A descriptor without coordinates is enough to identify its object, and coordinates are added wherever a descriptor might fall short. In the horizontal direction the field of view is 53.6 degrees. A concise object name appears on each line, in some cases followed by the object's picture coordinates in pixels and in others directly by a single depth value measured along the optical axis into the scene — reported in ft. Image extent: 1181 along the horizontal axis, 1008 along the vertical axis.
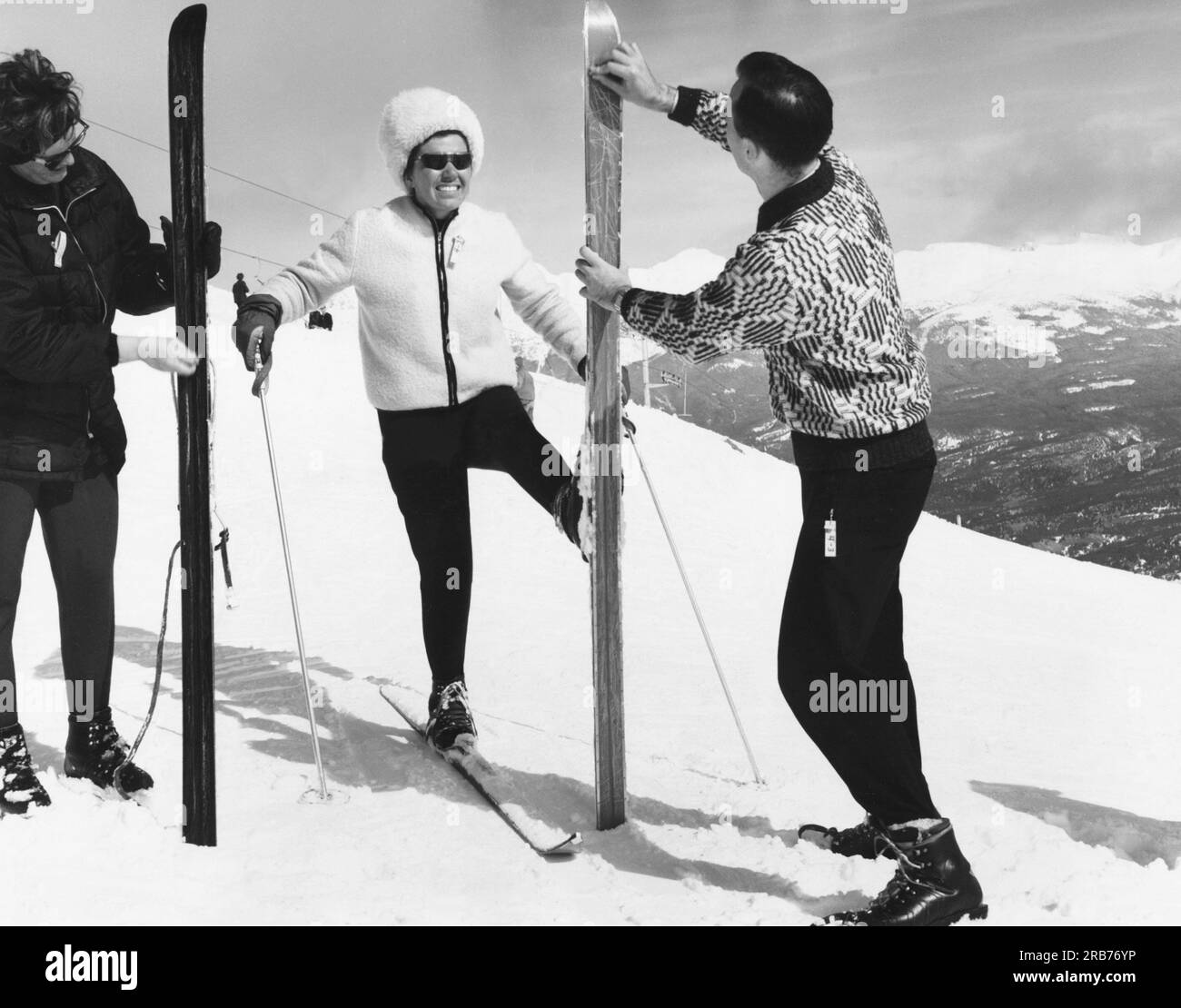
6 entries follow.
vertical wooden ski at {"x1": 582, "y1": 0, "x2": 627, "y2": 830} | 9.68
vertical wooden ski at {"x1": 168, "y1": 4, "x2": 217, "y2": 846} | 9.03
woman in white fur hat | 10.83
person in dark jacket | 9.42
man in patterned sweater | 7.80
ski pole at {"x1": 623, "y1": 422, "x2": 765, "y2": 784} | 11.68
